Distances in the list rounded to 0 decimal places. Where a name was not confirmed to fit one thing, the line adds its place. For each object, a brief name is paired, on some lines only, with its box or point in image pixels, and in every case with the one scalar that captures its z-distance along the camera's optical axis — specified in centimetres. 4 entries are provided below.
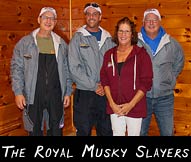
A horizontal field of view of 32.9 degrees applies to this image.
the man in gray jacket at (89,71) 289
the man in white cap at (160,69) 295
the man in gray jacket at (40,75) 279
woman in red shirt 260
